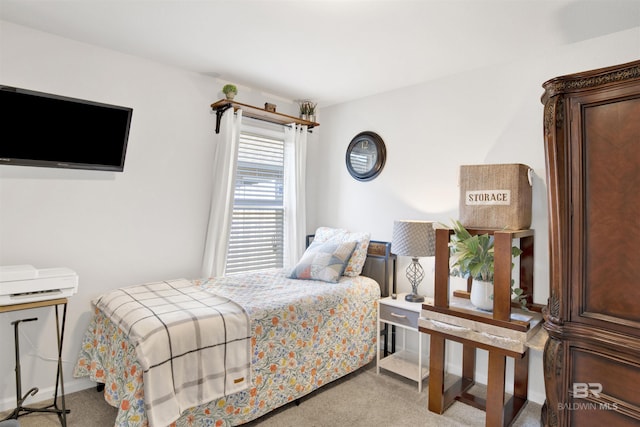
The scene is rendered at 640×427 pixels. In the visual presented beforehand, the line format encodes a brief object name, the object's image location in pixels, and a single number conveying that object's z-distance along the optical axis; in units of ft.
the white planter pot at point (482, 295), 7.29
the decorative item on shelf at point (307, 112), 12.22
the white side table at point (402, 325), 8.69
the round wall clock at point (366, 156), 11.17
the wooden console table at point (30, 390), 6.36
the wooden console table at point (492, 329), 6.66
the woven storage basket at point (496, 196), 7.15
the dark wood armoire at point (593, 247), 4.74
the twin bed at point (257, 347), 5.64
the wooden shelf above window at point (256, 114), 10.07
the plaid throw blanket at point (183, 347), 5.52
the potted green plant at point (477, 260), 7.24
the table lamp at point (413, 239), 8.80
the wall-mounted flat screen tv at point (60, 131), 7.16
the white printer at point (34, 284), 6.16
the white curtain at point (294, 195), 11.87
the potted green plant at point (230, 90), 9.87
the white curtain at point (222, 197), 9.95
